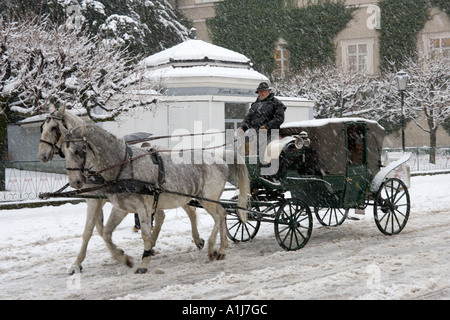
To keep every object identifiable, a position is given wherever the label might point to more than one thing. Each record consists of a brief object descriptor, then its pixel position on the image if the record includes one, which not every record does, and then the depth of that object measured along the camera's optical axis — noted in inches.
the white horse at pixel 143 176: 471.5
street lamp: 1441.9
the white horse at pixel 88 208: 455.5
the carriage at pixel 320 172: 618.8
